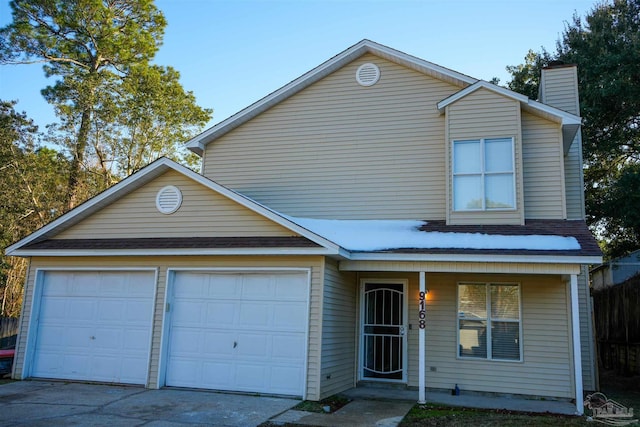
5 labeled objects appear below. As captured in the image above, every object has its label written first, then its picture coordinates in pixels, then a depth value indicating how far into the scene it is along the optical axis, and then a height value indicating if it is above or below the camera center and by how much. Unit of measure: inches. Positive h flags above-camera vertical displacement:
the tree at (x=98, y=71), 978.1 +456.5
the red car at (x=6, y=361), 447.8 -54.5
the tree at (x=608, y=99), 771.4 +330.5
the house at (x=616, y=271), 726.5 +74.5
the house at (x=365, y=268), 375.9 +31.0
